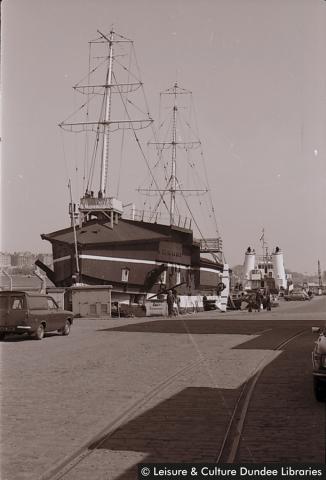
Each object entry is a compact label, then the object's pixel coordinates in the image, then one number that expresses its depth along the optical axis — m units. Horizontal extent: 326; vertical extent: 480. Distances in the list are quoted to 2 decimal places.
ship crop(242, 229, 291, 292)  89.84
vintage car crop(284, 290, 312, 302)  78.32
